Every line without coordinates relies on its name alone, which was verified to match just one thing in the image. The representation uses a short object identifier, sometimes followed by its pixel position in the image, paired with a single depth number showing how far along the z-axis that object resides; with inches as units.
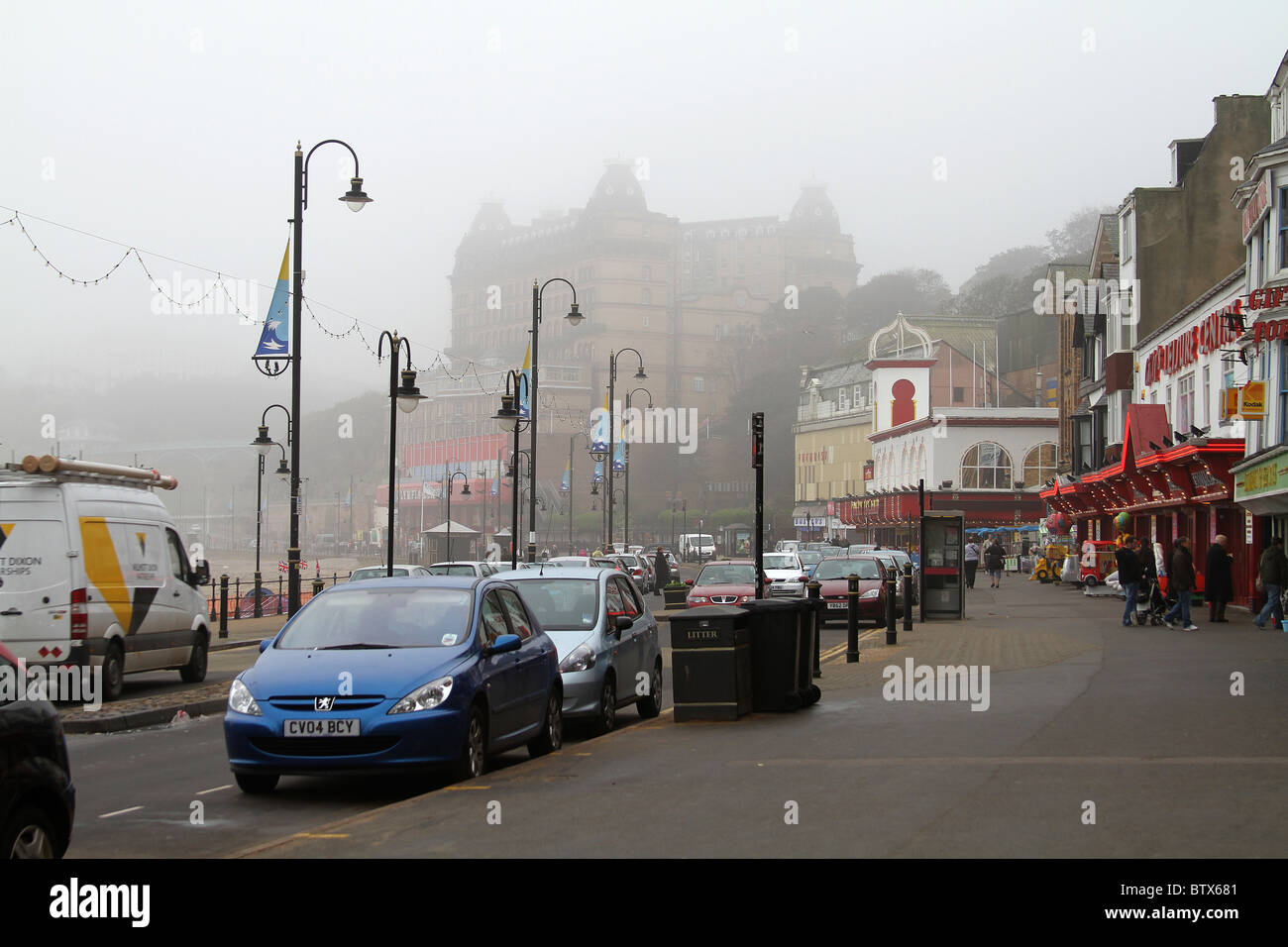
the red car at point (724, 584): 1117.1
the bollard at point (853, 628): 832.3
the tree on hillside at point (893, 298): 6515.8
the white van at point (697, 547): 3826.3
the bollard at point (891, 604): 995.3
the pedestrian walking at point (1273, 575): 1037.2
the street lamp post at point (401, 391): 1013.2
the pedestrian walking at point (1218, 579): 1137.4
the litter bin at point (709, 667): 532.1
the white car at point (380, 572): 1278.5
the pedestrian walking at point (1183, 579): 1091.9
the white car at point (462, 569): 1247.5
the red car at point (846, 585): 1290.6
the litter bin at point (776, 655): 553.3
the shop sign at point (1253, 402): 1112.8
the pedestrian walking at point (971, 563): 2106.5
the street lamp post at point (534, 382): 1482.0
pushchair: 1165.1
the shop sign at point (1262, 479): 1042.7
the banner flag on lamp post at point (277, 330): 1011.3
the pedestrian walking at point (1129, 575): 1162.0
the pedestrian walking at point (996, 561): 2186.1
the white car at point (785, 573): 1397.6
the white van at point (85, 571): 666.8
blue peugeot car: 396.2
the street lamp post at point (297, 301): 968.9
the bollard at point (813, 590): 712.4
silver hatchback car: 545.6
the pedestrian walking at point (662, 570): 2089.1
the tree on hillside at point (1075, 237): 5994.1
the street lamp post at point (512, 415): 1302.9
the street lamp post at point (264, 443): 1727.9
